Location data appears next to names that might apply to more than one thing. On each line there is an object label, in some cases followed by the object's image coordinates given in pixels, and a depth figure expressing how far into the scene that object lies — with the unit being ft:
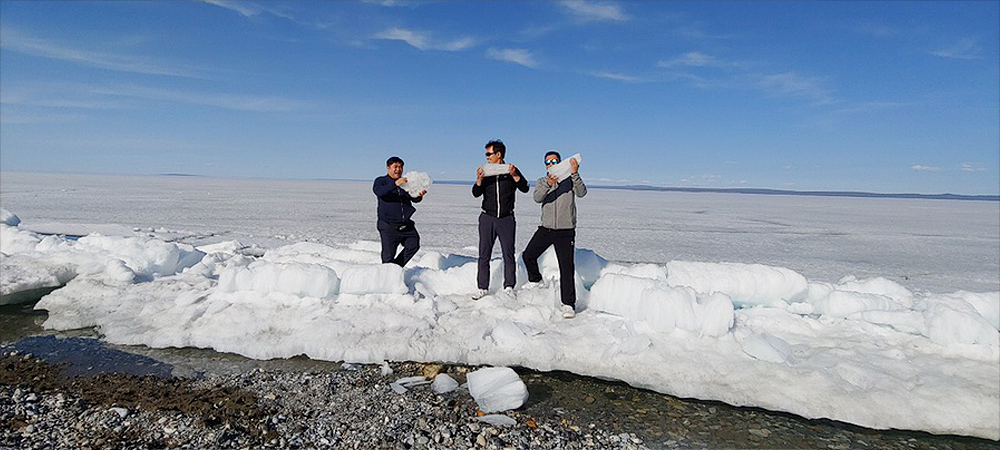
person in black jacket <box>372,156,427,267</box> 18.98
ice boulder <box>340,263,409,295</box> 18.17
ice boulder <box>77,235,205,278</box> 22.65
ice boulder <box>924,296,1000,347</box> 15.03
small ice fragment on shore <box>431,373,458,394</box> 12.77
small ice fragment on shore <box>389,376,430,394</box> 12.78
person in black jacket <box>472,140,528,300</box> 17.69
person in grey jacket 17.02
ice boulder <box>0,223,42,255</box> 27.22
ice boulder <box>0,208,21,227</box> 30.22
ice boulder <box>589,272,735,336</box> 15.49
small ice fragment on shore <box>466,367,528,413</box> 11.84
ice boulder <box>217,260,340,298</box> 17.94
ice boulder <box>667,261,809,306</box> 19.45
